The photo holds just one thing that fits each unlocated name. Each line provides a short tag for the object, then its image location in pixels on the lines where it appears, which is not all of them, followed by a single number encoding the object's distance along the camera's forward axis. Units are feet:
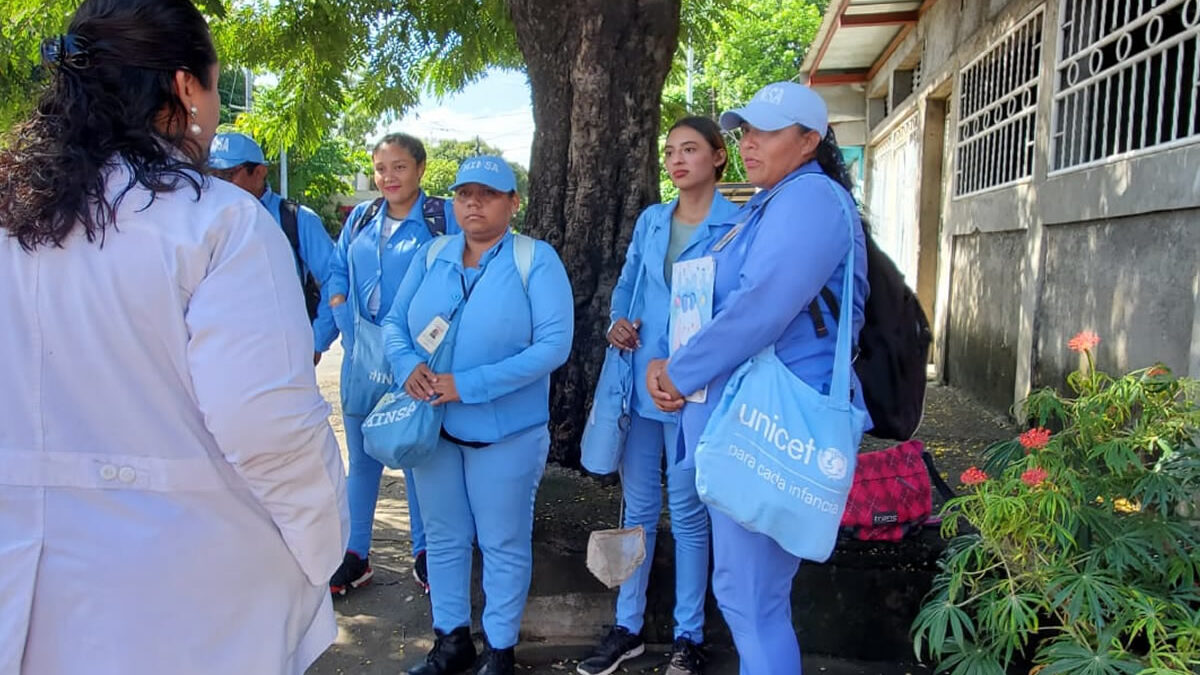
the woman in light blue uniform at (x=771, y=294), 6.79
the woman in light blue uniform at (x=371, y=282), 11.37
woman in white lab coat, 4.42
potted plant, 6.61
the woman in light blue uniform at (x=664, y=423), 9.37
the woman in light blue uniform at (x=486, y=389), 9.00
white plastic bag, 9.07
